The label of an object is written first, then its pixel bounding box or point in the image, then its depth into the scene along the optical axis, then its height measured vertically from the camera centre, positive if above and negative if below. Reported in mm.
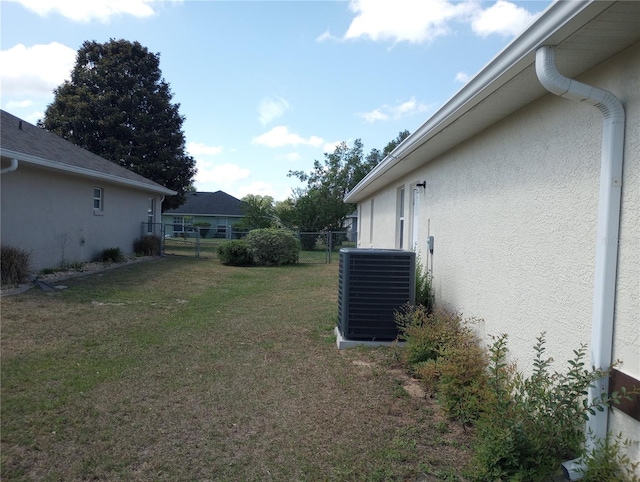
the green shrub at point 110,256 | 15070 -1149
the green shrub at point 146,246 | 18328 -959
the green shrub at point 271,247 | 18391 -799
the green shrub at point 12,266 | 9125 -975
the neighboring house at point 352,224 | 33369 +408
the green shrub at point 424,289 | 6805 -841
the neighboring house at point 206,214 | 42250 +912
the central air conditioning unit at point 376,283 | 5895 -656
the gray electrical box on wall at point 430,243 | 7143 -165
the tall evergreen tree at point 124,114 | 25594 +5901
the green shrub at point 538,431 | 2752 -1182
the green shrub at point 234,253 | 18141 -1070
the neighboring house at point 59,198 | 10555 +564
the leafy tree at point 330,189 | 30656 +2822
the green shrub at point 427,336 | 4805 -1086
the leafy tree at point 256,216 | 30016 +640
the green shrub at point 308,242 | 28891 -885
